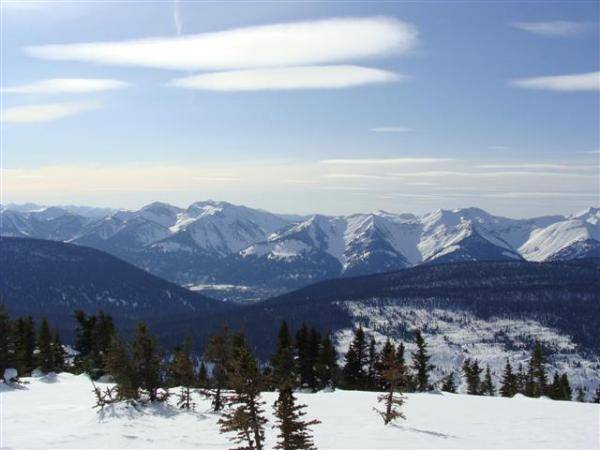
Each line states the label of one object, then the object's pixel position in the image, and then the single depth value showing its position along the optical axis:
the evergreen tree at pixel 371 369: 87.62
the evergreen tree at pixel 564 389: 104.71
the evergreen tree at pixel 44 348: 78.56
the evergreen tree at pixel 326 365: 79.25
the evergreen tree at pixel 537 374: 103.33
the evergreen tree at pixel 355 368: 86.31
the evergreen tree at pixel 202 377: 57.70
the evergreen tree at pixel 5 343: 60.56
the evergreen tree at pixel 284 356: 75.69
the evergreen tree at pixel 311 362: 80.94
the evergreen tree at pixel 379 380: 84.27
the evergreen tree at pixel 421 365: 88.56
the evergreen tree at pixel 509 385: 106.74
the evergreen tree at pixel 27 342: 76.49
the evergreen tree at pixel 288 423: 24.89
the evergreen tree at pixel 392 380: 44.69
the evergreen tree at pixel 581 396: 125.95
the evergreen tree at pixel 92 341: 75.81
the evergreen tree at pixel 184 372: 49.88
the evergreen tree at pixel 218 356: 49.88
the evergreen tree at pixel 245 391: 25.33
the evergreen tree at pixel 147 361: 49.22
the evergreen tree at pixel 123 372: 46.59
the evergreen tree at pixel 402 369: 46.88
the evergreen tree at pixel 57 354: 81.88
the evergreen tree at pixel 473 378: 118.44
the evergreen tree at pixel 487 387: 117.53
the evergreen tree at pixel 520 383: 110.97
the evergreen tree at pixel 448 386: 109.85
